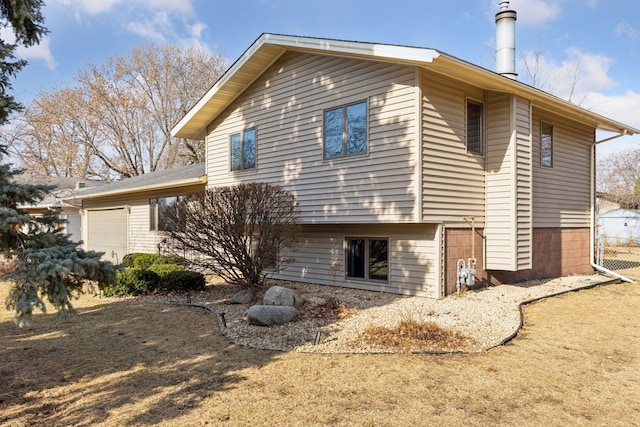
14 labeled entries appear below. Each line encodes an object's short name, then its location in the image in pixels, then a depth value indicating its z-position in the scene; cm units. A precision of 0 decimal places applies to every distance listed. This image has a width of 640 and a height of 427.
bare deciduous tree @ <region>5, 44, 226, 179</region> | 2922
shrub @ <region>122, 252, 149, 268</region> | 1248
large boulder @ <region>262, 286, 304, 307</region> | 742
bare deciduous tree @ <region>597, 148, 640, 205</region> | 3303
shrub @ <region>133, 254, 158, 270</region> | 1176
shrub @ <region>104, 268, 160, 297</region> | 966
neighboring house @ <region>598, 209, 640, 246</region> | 2596
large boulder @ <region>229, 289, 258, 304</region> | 818
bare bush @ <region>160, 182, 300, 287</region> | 839
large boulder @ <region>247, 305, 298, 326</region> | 650
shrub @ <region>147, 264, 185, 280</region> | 983
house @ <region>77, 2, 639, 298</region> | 827
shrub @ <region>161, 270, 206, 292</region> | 966
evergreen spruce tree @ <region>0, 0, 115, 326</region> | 369
